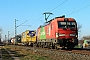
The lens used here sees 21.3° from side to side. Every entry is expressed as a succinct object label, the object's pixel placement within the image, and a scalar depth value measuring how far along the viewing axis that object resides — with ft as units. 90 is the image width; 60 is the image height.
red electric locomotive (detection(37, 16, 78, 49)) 93.56
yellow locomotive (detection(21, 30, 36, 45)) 174.48
